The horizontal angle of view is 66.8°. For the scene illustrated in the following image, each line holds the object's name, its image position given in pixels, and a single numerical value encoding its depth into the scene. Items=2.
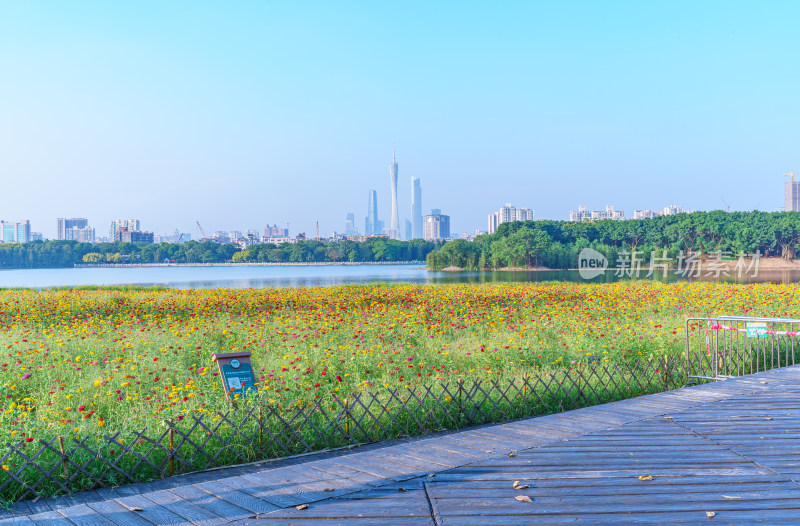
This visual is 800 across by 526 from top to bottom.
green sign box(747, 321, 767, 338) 8.04
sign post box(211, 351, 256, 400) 6.19
